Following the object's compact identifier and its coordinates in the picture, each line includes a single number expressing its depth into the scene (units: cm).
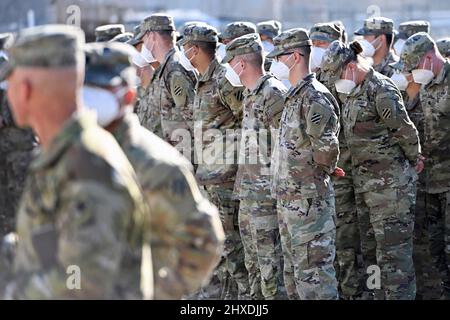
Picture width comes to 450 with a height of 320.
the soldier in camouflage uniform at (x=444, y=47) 2000
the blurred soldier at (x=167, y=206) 856
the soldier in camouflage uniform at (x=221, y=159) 1766
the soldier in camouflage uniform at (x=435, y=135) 1808
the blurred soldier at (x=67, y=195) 714
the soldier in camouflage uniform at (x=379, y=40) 2066
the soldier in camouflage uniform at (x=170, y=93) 1883
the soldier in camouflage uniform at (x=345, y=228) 1797
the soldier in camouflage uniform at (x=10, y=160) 1819
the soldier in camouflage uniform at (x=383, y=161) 1672
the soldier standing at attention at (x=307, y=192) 1509
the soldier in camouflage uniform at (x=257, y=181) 1669
